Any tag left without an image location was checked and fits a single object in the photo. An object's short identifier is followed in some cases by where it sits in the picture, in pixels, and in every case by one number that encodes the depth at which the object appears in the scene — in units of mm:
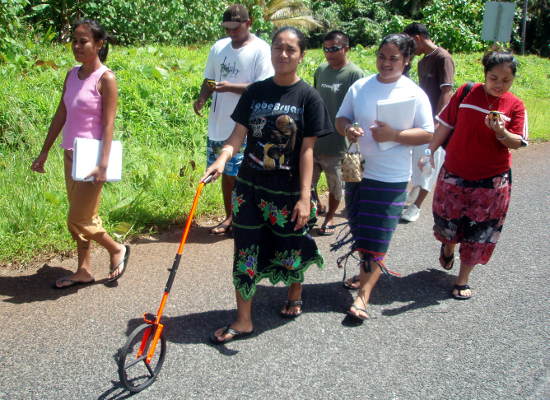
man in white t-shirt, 5078
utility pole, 27006
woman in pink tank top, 4059
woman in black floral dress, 3641
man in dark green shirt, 5457
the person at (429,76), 5855
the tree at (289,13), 23078
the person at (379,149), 3934
